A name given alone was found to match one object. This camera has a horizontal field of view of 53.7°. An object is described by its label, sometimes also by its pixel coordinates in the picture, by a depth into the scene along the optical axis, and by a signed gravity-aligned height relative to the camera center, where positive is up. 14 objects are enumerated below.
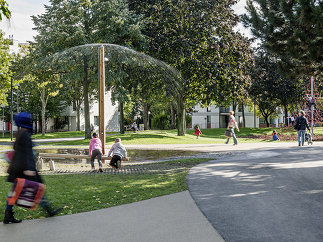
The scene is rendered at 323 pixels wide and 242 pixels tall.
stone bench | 11.20 -1.14
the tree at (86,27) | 23.88 +7.76
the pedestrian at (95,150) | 11.05 -0.78
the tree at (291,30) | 9.41 +3.04
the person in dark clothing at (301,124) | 16.91 -0.11
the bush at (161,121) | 50.62 +0.68
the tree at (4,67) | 26.70 +5.28
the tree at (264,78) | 40.97 +5.85
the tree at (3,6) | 6.15 +2.52
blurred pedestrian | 4.95 -0.46
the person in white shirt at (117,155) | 11.20 -0.98
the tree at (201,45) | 24.39 +6.18
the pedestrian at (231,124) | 18.16 -0.01
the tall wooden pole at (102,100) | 14.26 +1.23
